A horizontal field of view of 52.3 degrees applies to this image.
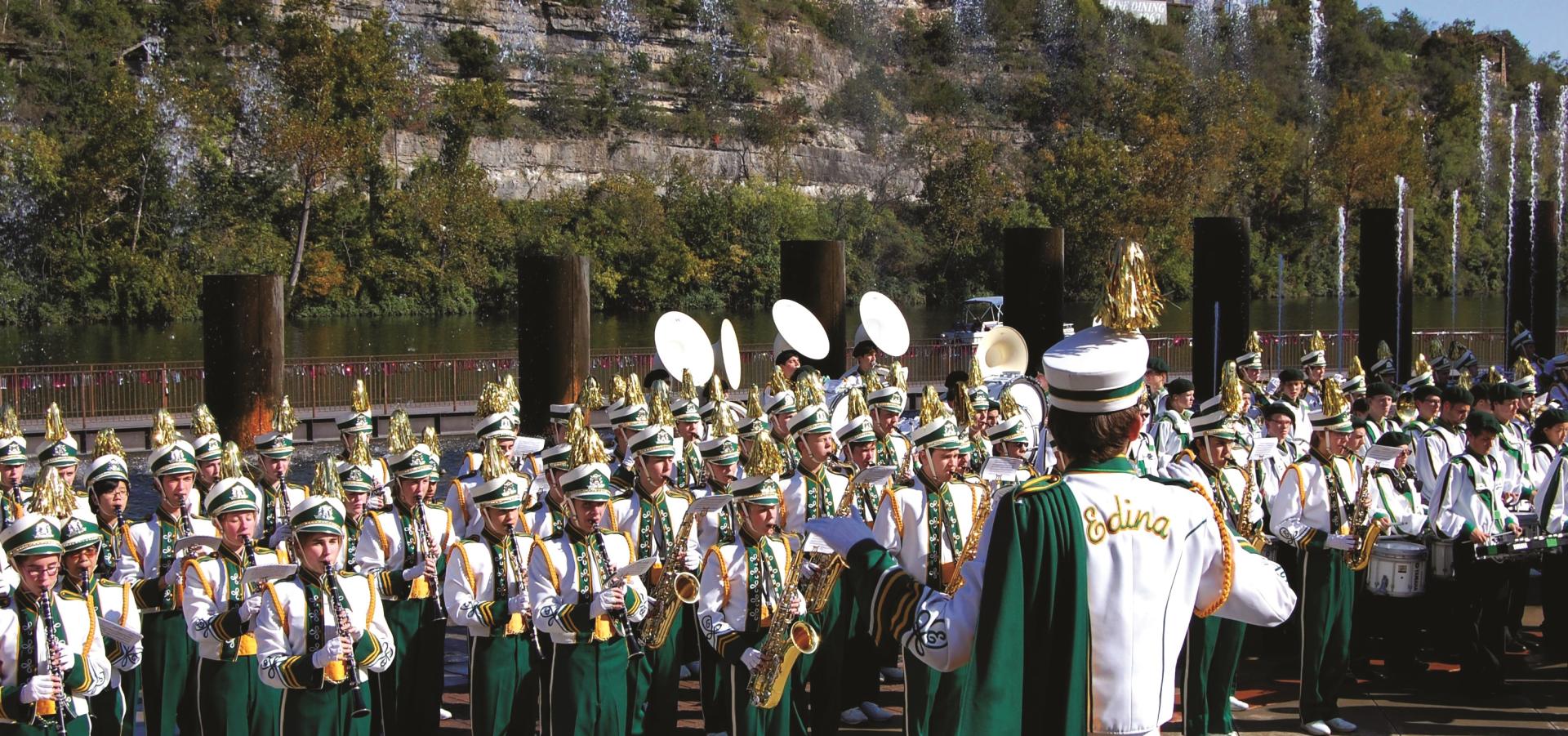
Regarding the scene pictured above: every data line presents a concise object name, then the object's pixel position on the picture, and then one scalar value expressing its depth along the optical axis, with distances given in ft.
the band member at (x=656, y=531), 25.11
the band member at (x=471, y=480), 29.48
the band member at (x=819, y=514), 25.07
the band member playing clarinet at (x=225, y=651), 22.71
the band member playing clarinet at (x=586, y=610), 22.88
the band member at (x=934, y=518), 24.39
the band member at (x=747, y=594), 22.97
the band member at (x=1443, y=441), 34.68
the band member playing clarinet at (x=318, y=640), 20.94
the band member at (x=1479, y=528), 29.09
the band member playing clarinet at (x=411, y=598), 26.37
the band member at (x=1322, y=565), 27.02
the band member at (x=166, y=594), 25.58
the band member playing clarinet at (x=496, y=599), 23.50
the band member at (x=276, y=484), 29.81
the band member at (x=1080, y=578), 11.66
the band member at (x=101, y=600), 21.43
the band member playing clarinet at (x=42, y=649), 19.93
